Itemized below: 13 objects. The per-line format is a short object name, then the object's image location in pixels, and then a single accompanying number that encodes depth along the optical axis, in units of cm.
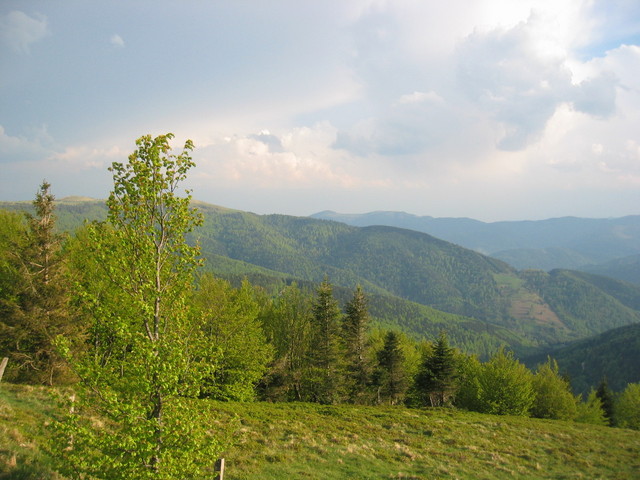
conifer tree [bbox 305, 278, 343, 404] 4210
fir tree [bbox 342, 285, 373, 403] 4609
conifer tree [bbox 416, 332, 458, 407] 4981
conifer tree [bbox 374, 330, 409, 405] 4897
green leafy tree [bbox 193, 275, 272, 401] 3606
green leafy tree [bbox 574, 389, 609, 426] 6494
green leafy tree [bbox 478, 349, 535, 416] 5300
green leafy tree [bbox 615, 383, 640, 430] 7119
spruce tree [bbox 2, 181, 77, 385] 2328
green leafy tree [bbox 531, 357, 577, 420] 6059
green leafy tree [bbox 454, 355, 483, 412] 5623
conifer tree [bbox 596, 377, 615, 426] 7738
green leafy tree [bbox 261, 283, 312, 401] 4438
